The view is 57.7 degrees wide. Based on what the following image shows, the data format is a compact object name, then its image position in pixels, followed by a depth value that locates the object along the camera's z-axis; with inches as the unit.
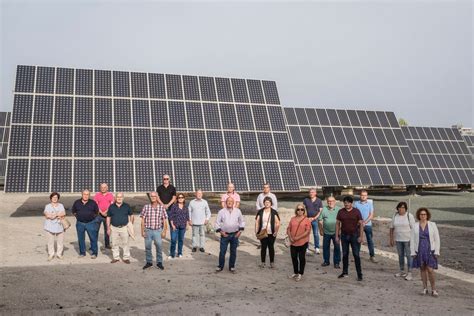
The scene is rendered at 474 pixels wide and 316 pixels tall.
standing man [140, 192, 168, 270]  401.4
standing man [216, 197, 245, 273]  398.3
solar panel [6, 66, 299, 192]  674.2
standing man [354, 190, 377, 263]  453.4
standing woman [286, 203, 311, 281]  376.8
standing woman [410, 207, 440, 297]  332.8
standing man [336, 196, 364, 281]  382.8
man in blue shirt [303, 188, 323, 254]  480.7
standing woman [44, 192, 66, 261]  431.3
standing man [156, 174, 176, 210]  499.9
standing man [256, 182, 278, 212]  486.0
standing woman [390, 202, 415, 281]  392.8
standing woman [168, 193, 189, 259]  454.3
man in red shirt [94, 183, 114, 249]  485.4
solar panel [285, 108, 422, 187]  1025.5
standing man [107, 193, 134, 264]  423.2
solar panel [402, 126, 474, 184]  1321.4
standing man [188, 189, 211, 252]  473.4
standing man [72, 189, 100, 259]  445.4
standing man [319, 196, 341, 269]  429.4
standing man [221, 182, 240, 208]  479.6
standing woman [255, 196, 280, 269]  410.0
